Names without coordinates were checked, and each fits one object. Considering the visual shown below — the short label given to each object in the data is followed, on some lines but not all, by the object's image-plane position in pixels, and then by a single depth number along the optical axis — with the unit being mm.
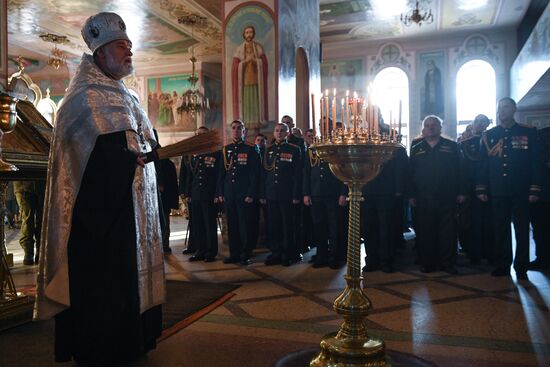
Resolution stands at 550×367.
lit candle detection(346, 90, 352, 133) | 2812
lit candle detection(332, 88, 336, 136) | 2786
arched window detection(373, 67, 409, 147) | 17672
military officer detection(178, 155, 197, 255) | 7531
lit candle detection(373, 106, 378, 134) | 2822
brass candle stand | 2705
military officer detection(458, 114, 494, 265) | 6242
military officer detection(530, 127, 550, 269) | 6086
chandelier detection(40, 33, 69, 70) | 14836
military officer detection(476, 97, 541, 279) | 5387
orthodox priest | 2818
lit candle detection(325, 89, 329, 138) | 2871
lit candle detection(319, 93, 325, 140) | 2871
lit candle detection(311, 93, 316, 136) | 2957
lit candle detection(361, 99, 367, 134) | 2822
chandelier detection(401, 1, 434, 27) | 12930
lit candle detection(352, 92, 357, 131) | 2778
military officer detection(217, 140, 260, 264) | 6602
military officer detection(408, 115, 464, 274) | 5840
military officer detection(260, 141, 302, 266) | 6520
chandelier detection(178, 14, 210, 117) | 14109
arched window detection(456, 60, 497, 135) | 16953
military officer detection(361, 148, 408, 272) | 6051
